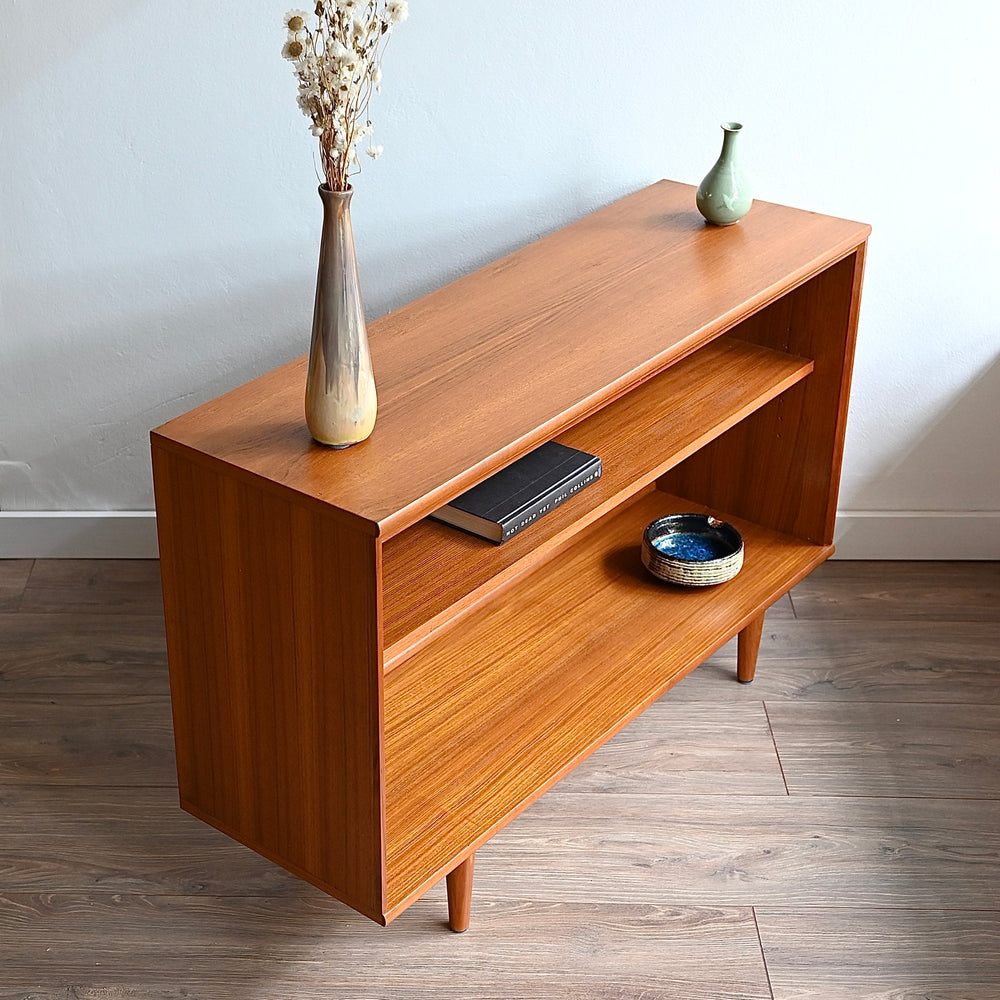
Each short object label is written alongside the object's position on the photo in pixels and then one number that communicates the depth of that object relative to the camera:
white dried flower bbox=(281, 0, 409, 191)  1.31
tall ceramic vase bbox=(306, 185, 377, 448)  1.41
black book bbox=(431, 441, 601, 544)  1.74
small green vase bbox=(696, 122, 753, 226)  2.12
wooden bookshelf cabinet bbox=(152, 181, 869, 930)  1.52
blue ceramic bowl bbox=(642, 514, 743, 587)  2.25
